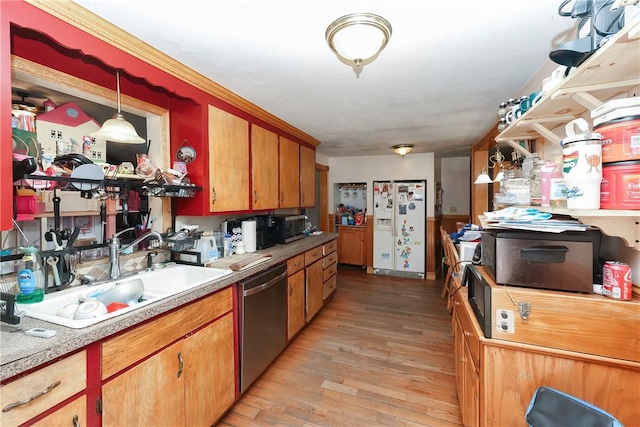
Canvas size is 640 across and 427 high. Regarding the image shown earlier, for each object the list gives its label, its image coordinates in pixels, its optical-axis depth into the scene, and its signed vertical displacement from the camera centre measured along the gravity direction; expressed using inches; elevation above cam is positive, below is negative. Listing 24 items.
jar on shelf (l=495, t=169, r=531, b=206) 55.3 +3.9
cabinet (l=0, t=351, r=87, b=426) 32.7 -24.0
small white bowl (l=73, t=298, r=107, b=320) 44.5 -16.6
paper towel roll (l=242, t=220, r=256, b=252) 99.7 -9.3
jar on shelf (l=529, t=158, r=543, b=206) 46.7 +4.4
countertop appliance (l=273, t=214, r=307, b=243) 115.7 -8.2
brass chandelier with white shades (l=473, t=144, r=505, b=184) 65.7 +8.7
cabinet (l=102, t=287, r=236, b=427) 44.4 -31.0
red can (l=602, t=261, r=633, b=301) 37.1 -10.5
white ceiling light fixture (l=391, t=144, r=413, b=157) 158.6 +36.0
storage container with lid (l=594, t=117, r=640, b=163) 28.8 +7.4
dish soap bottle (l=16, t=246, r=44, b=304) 48.4 -12.1
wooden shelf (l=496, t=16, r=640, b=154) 27.2 +16.4
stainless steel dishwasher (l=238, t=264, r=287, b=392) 73.4 -33.4
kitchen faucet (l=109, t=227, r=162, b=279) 63.2 -10.6
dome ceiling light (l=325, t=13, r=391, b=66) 47.9 +32.6
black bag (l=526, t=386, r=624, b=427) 33.0 -27.0
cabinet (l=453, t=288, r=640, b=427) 37.6 -26.1
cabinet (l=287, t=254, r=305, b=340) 99.0 -33.0
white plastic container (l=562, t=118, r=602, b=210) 31.2 +4.4
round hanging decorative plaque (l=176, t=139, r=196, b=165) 79.7 +17.3
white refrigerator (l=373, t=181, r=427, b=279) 188.2 -13.7
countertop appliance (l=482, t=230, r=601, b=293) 40.3 -8.1
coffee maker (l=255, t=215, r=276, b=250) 106.7 -8.9
